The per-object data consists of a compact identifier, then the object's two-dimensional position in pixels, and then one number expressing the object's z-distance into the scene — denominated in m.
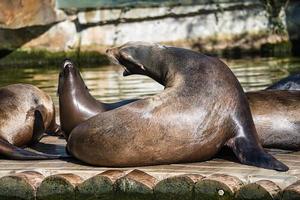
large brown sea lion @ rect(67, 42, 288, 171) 11.70
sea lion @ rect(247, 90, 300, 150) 13.15
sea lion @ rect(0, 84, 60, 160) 14.54
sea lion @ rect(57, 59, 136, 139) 13.59
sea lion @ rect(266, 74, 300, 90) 15.68
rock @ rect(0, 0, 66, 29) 34.94
